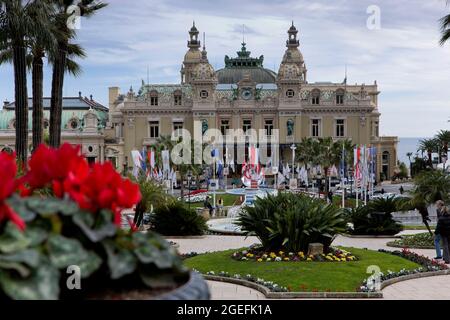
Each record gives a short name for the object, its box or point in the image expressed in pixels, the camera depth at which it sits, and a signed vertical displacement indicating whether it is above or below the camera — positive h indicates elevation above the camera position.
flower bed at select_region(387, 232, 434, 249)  23.05 -2.39
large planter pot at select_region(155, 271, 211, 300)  3.44 -0.61
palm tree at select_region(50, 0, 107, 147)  27.28 +4.68
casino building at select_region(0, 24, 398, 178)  89.62 +8.60
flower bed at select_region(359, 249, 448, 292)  14.38 -2.37
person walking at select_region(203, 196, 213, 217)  44.03 -2.08
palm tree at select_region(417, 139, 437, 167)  91.38 +3.80
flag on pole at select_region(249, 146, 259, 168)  48.66 +1.33
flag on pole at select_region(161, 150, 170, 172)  47.28 +1.13
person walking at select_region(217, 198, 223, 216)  45.04 -2.21
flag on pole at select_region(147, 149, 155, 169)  48.94 +1.10
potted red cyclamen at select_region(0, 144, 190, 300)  3.14 -0.34
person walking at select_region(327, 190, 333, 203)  47.69 -1.56
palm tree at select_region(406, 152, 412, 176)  113.49 +3.32
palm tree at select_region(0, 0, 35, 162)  22.70 +4.68
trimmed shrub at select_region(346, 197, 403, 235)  27.61 -1.84
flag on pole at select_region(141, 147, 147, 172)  47.28 +0.76
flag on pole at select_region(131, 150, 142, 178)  44.00 +0.96
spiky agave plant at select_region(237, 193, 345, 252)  18.05 -1.30
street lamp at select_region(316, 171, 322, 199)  67.34 -0.12
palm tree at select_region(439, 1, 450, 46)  28.86 +6.19
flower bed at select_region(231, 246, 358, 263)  17.59 -2.18
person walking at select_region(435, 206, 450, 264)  18.42 -1.54
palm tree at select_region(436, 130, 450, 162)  85.20 +4.48
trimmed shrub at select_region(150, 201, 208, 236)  27.77 -1.90
